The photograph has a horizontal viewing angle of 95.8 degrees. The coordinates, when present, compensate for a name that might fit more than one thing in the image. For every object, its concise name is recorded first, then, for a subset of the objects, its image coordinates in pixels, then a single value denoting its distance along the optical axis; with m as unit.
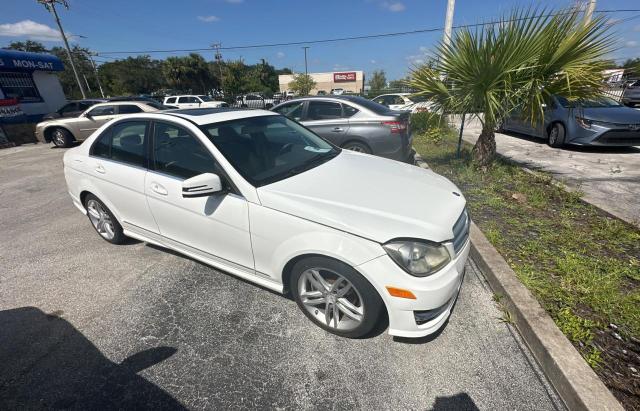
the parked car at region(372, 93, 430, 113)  14.41
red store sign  72.56
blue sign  14.04
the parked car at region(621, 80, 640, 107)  14.97
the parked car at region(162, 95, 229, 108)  18.55
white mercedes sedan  1.89
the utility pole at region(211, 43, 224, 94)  50.69
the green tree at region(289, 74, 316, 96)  53.38
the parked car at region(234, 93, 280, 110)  26.53
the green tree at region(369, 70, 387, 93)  53.41
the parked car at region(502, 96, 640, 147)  6.35
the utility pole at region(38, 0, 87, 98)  26.15
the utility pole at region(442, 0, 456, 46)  9.83
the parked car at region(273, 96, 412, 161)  5.61
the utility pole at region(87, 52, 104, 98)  52.14
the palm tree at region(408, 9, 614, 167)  4.14
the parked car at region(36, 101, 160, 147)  10.38
